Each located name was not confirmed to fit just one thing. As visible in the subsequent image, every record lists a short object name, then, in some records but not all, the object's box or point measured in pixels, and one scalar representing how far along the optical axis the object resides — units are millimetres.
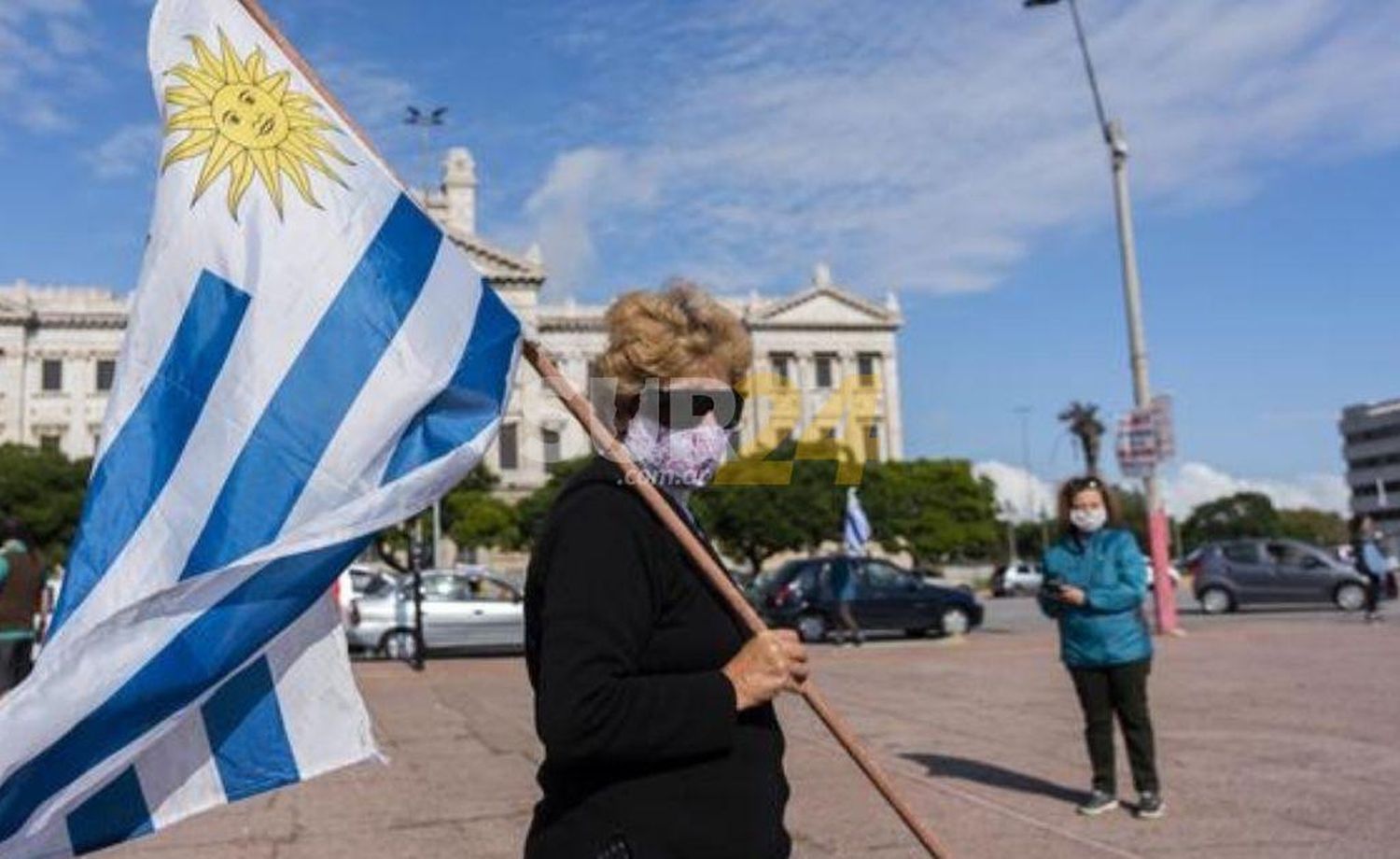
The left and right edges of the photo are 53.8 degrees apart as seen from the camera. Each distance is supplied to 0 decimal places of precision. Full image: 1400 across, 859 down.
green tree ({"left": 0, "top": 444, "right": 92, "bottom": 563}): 59750
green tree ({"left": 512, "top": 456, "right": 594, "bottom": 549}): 67000
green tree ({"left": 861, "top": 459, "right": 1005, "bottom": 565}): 74500
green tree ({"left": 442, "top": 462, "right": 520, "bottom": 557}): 65688
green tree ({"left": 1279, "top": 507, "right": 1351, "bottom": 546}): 122881
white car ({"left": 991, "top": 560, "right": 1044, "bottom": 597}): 57969
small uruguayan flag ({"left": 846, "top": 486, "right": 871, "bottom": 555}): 24734
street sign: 19922
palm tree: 93812
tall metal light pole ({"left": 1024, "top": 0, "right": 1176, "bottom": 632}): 20047
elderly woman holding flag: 2330
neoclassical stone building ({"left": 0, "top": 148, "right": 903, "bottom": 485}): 82125
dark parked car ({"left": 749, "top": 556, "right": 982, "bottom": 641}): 23422
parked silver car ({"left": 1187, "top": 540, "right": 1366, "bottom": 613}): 26438
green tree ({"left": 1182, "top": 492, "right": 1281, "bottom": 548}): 118062
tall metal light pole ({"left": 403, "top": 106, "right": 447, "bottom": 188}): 65938
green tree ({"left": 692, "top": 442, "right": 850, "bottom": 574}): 63969
